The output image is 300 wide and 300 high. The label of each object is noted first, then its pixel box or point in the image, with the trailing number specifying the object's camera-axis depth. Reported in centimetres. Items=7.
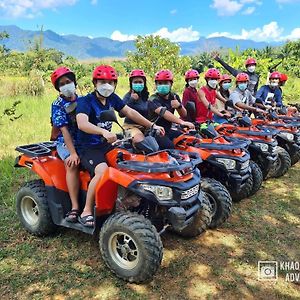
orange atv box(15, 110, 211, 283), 363
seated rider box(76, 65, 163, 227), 395
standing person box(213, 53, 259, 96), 948
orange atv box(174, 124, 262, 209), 534
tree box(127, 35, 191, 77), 1806
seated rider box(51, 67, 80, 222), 422
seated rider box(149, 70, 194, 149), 524
